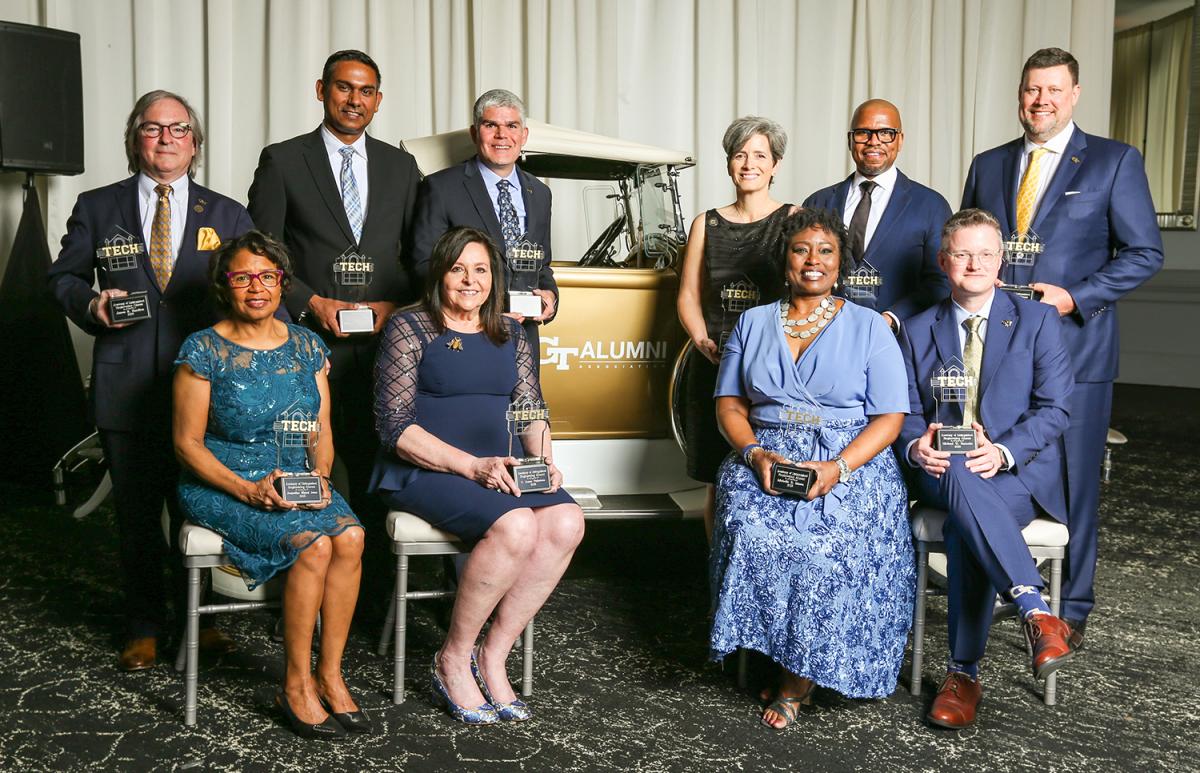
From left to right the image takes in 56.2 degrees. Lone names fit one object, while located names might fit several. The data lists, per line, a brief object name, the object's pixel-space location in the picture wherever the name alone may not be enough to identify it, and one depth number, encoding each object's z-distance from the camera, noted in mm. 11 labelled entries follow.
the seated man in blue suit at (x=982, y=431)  2799
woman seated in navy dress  2717
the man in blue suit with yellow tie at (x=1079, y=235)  3221
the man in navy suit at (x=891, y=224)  3305
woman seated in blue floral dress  2707
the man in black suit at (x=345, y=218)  3309
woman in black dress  3348
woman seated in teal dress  2615
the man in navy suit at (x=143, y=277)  2922
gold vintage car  3910
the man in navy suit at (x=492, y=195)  3379
